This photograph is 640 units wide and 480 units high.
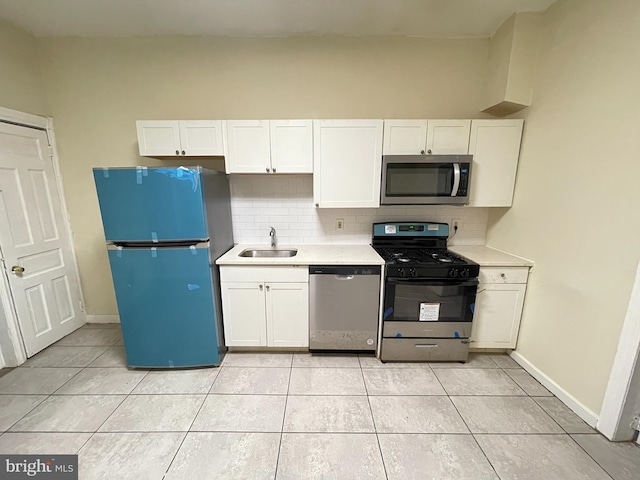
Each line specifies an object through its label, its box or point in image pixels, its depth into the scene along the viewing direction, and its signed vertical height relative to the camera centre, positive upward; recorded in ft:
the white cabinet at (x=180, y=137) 7.32 +1.72
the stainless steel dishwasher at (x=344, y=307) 7.23 -3.21
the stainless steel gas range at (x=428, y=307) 7.00 -3.11
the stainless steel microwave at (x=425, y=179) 7.31 +0.53
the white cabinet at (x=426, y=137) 7.33 +1.76
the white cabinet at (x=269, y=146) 7.34 +1.48
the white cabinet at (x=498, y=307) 7.19 -3.21
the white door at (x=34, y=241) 7.11 -1.38
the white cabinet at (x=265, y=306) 7.30 -3.24
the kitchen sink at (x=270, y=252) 8.59 -1.92
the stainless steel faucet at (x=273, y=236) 8.66 -1.36
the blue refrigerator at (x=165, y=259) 6.19 -1.64
